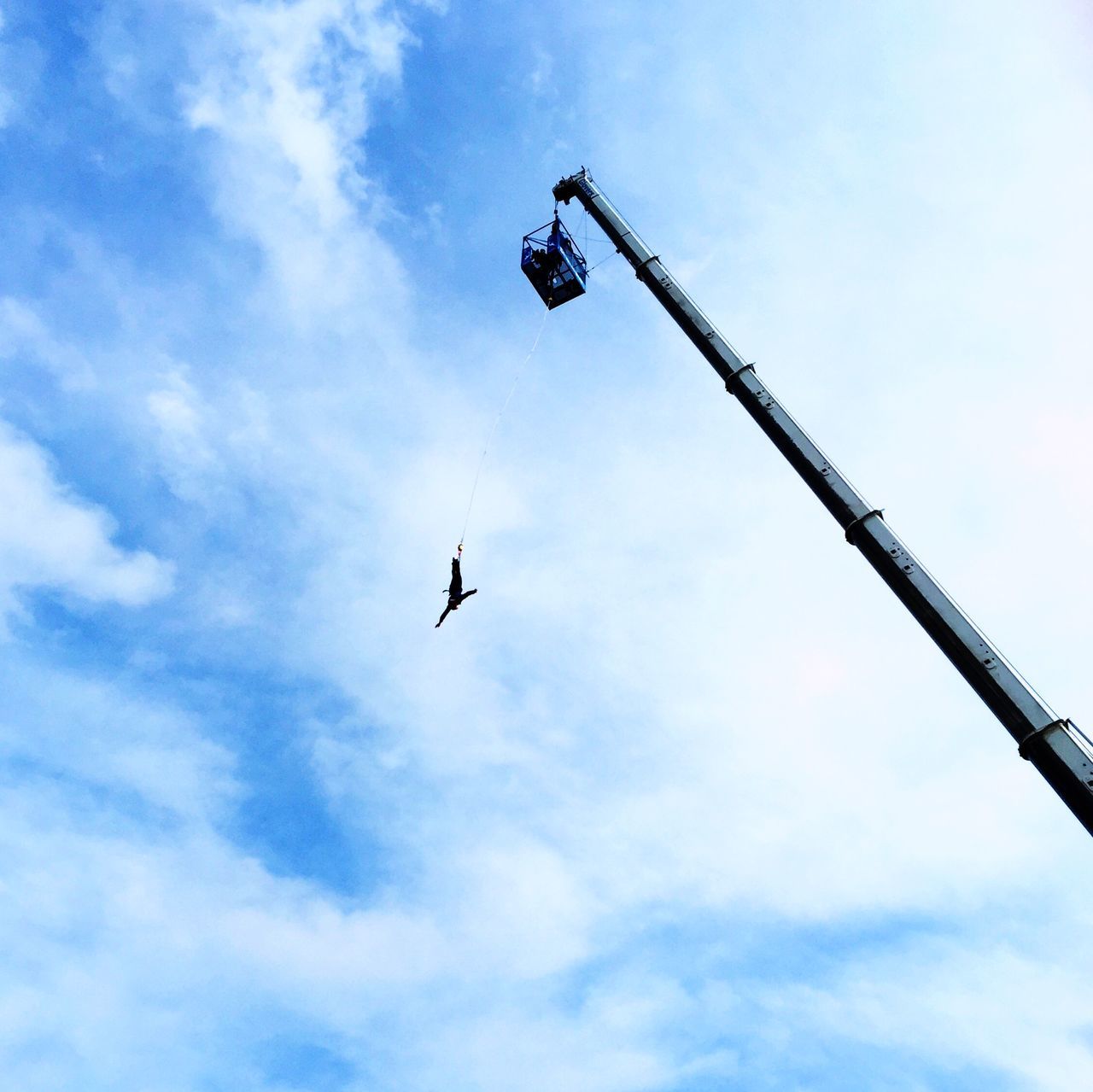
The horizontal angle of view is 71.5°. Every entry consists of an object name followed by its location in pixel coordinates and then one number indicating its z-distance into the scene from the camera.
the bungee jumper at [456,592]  24.66
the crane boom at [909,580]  11.65
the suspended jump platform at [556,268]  27.53
